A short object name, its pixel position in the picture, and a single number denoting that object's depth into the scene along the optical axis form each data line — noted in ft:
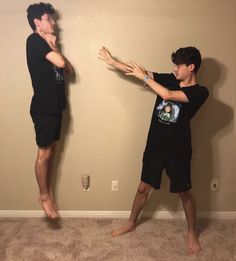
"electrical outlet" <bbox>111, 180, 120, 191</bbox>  6.81
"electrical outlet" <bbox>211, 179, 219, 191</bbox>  6.80
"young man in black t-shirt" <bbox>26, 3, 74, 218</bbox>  5.56
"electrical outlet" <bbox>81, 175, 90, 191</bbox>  6.75
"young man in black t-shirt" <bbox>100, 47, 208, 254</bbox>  5.41
